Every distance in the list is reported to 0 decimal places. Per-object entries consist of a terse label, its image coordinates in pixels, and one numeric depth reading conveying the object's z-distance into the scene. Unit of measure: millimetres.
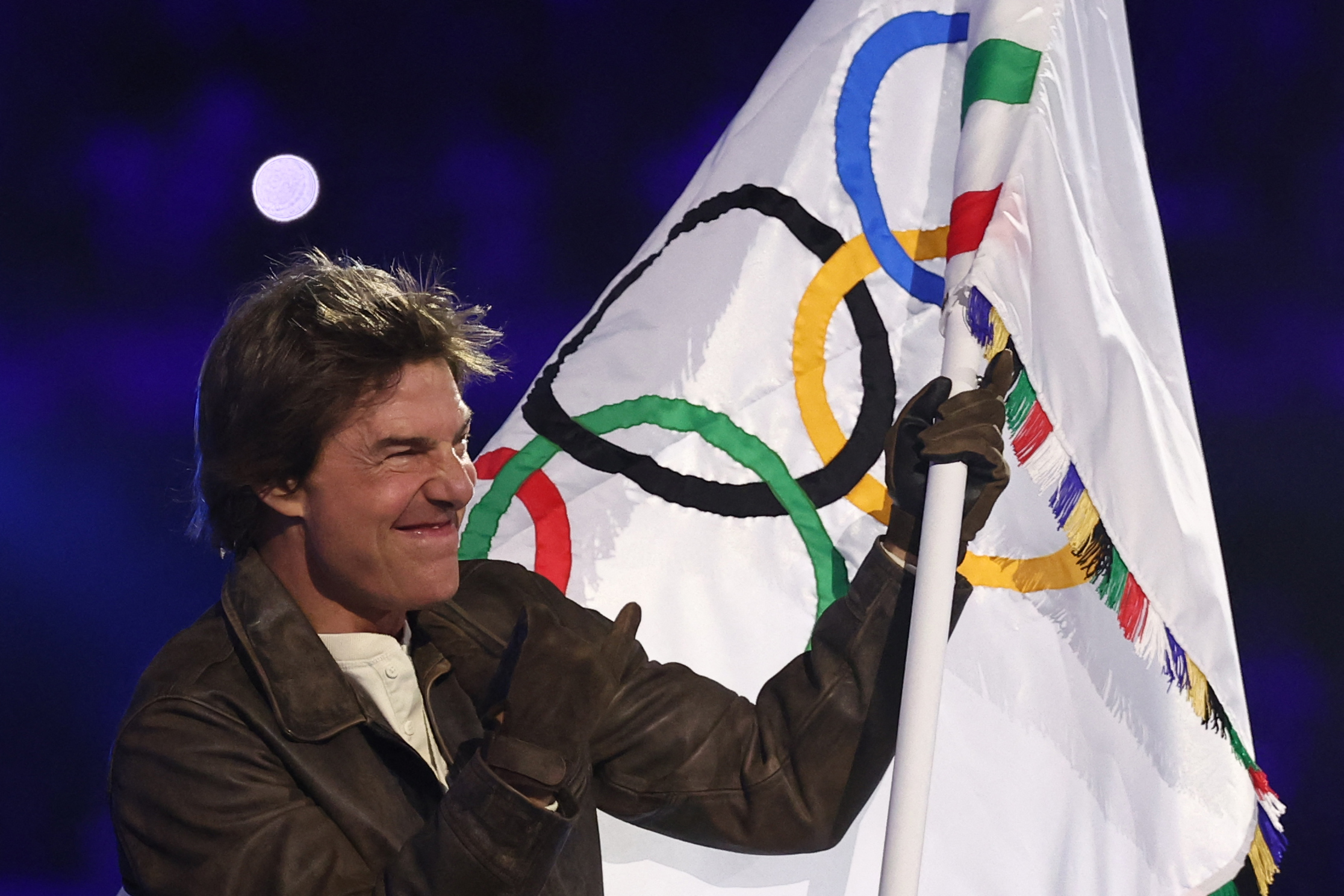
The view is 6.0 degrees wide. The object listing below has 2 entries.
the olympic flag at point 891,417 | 10121
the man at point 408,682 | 10002
